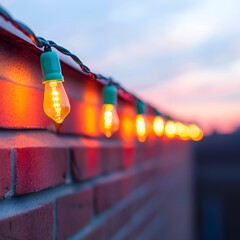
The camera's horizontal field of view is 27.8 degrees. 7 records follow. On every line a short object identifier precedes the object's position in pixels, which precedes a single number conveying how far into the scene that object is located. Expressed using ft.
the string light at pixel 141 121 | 4.59
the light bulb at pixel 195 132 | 12.87
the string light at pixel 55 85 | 2.17
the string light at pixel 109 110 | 3.54
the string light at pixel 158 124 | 5.97
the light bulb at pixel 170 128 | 7.61
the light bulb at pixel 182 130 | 9.24
